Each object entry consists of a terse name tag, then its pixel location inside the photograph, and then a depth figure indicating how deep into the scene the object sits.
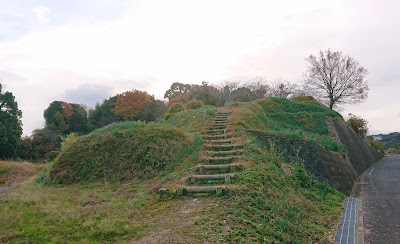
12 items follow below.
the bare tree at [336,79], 29.92
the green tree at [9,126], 25.58
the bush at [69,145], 9.29
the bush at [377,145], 39.89
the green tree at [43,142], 28.69
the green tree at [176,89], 41.09
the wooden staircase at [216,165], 5.83
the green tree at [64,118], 35.00
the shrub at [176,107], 18.64
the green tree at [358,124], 29.72
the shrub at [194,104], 18.60
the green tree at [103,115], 35.82
